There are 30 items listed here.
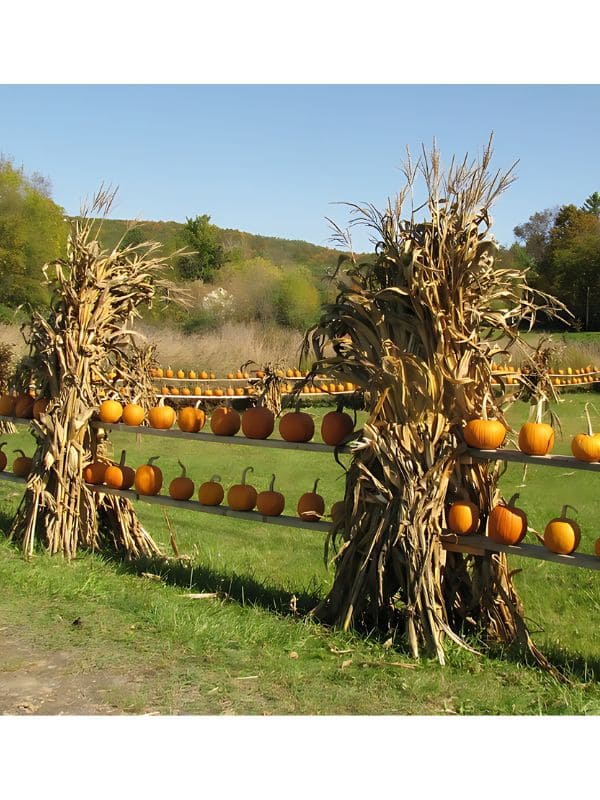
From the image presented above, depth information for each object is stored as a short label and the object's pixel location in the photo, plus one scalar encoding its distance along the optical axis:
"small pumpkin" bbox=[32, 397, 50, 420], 7.75
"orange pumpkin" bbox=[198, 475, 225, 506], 6.85
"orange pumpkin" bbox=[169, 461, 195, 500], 7.27
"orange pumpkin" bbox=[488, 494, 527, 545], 5.20
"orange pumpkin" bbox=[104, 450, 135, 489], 7.43
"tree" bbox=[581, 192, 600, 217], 62.78
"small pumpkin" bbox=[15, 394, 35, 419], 8.00
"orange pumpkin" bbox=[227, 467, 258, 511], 6.71
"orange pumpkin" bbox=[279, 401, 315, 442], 6.25
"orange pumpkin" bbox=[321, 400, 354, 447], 5.89
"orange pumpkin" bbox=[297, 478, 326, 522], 6.29
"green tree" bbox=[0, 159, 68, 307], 41.56
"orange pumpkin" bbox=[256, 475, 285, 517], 6.44
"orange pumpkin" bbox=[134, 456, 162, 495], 7.22
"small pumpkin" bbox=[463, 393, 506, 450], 5.22
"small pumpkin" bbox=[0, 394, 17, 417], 8.18
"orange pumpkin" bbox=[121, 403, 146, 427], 7.48
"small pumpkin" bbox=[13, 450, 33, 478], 8.22
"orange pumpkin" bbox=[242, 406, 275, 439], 6.54
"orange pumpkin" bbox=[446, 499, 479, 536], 5.30
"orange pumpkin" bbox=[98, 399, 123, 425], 7.48
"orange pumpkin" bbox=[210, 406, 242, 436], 6.86
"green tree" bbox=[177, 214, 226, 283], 61.44
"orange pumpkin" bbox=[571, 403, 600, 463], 4.98
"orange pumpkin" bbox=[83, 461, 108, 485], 7.61
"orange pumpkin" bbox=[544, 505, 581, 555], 5.05
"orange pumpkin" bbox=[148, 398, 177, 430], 7.40
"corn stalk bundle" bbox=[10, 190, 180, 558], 7.38
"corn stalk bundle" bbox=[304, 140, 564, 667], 5.26
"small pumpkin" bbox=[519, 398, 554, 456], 5.16
